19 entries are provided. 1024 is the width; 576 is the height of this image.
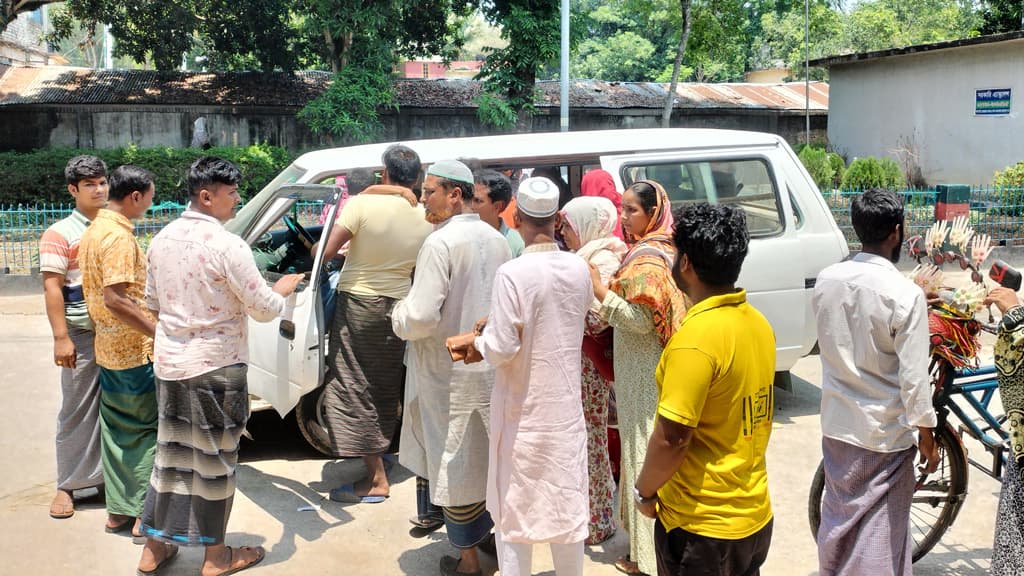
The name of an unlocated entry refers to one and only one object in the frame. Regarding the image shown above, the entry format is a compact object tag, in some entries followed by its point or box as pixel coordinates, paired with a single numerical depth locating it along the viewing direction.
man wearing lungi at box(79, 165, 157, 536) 4.32
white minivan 5.48
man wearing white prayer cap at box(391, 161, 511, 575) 4.00
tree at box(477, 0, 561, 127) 19.31
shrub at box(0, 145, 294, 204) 19.34
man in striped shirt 4.68
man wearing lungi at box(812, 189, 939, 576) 3.23
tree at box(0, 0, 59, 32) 18.56
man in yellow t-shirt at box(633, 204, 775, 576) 2.63
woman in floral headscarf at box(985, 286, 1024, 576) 3.29
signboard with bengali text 18.81
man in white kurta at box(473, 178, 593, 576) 3.46
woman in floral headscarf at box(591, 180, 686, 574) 3.90
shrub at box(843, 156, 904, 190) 17.33
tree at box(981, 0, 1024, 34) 23.27
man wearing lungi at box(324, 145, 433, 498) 4.92
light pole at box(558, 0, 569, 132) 14.67
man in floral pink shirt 3.96
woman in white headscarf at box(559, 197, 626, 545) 4.37
